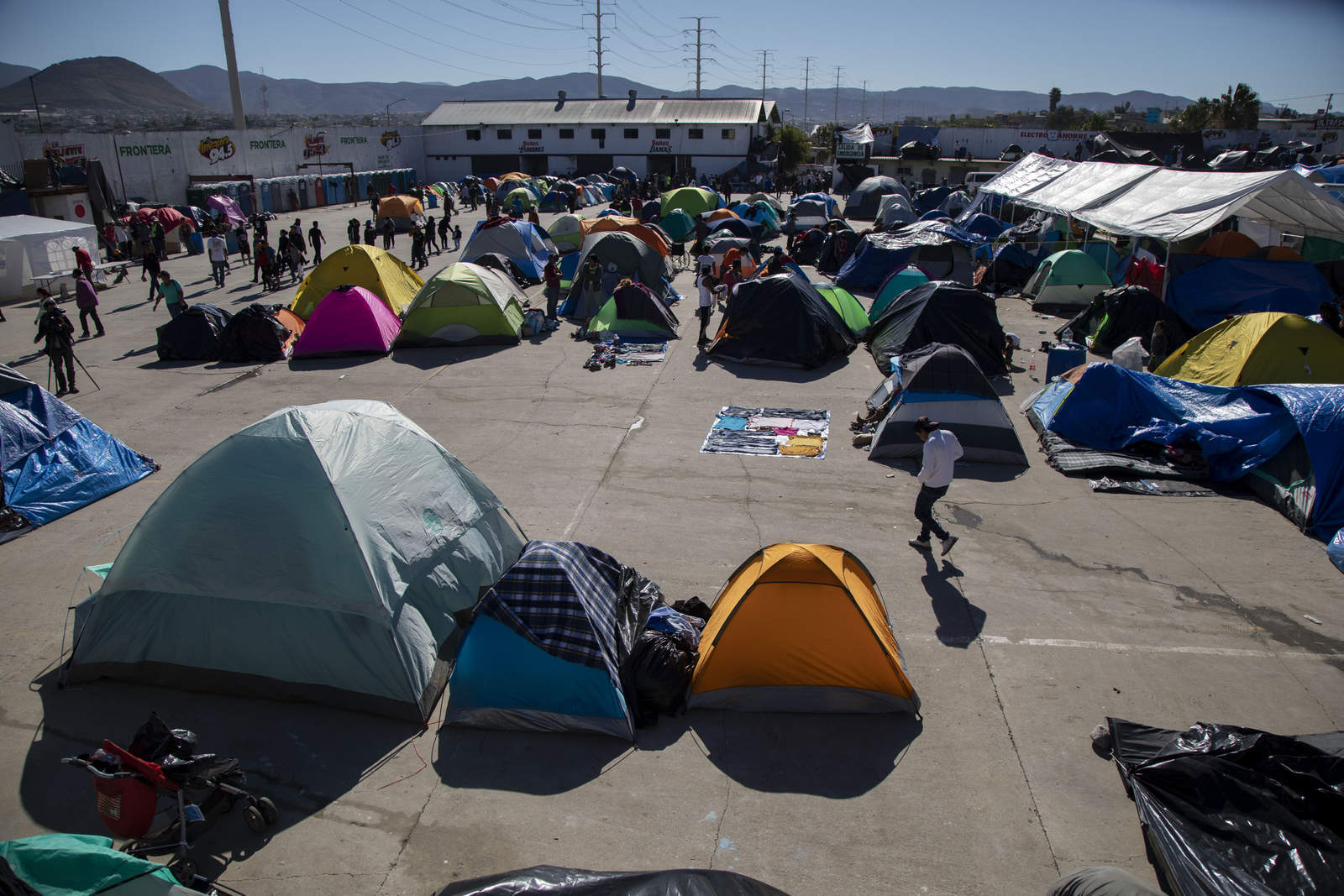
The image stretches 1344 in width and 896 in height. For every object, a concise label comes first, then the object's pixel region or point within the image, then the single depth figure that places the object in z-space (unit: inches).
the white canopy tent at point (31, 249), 785.6
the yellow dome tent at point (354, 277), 677.9
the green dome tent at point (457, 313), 634.8
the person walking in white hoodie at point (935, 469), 318.7
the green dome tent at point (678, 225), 1192.2
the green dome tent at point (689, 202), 1326.3
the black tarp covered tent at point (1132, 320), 605.3
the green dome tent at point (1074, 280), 770.8
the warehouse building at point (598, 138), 2319.1
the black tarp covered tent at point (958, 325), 560.7
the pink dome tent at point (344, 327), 611.2
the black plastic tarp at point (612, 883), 130.3
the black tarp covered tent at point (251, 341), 605.3
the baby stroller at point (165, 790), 183.6
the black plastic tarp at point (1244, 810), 165.0
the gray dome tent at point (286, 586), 233.6
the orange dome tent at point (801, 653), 231.5
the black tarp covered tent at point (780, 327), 580.1
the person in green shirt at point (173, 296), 655.1
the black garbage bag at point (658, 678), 231.3
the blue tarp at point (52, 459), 363.6
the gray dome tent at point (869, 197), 1525.6
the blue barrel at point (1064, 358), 523.5
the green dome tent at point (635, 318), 666.2
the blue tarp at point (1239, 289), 588.1
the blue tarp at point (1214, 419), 341.4
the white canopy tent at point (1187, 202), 579.2
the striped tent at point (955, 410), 410.6
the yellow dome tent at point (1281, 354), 430.3
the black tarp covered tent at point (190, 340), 606.5
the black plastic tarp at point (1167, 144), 1771.7
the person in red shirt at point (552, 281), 740.0
